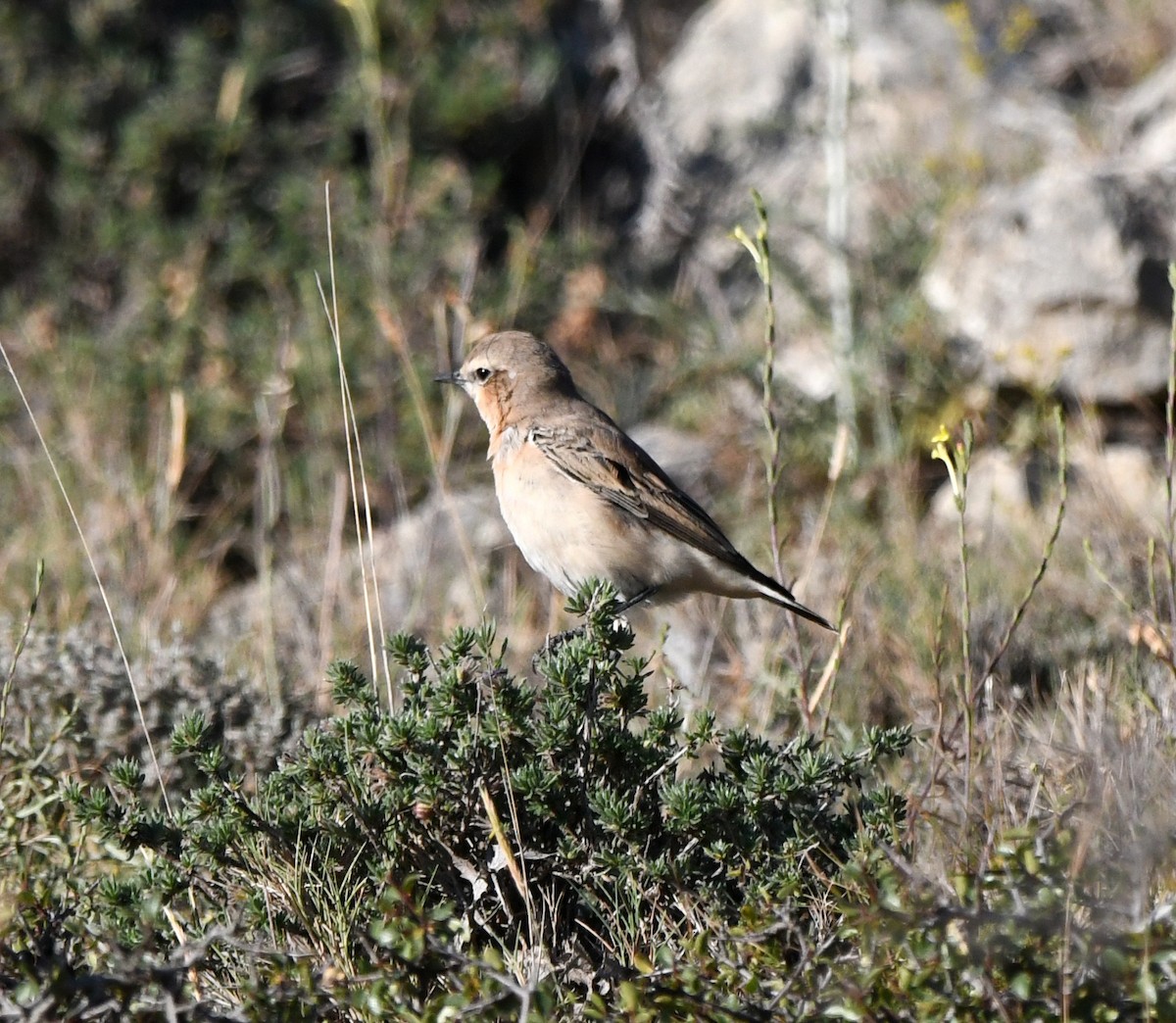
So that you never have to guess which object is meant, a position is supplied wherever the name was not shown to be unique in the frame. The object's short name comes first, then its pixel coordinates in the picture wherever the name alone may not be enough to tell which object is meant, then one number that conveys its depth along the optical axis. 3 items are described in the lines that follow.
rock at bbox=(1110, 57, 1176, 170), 17.77
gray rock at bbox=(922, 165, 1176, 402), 15.44
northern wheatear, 10.50
